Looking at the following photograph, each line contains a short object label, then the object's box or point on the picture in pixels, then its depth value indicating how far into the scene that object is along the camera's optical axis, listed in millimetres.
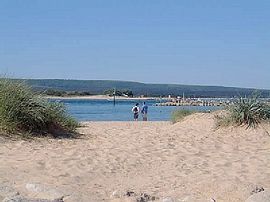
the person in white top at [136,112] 30672
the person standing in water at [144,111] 31544
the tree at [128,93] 118938
